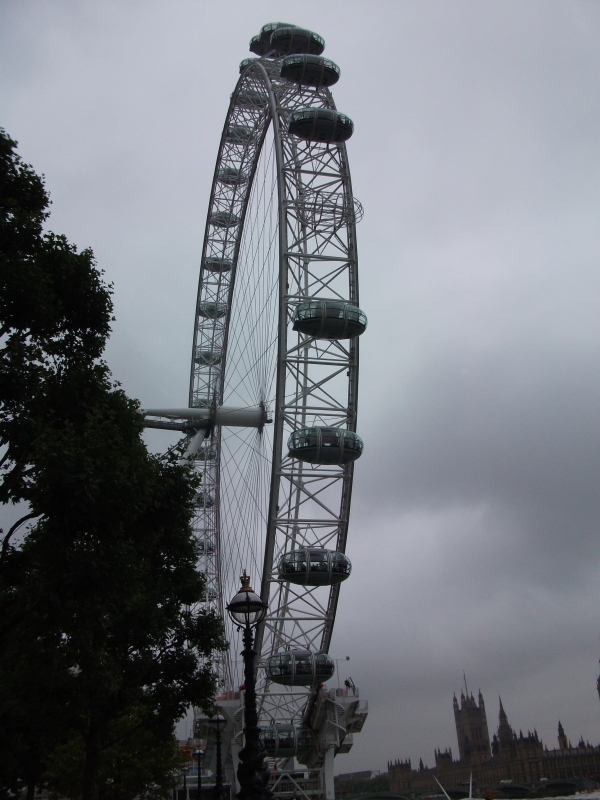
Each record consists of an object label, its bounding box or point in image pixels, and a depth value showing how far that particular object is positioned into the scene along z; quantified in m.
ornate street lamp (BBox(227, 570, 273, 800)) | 12.36
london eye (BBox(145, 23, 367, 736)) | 37.19
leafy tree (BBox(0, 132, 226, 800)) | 13.34
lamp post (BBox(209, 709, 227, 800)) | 24.23
